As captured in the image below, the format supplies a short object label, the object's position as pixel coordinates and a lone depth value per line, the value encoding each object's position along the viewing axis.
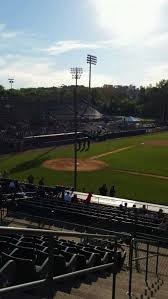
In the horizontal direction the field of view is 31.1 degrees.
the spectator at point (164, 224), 12.58
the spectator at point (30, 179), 22.66
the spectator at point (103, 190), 21.64
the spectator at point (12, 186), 17.41
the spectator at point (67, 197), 16.61
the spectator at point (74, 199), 16.77
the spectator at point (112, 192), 21.54
